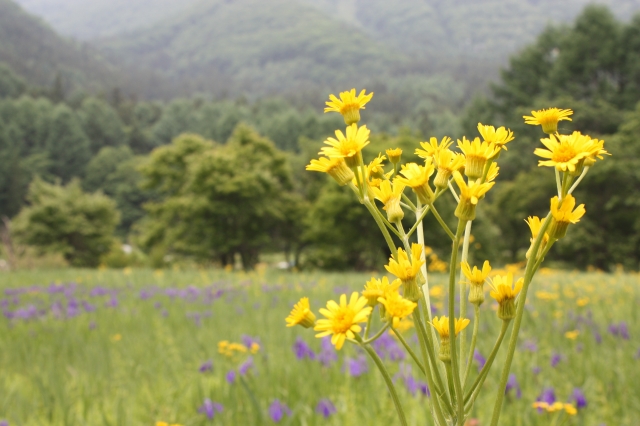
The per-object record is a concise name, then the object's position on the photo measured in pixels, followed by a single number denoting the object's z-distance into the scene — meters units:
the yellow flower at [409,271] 0.53
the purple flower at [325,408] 1.88
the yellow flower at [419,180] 0.57
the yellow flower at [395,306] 0.51
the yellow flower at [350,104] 0.65
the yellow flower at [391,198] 0.60
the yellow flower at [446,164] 0.60
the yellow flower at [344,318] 0.53
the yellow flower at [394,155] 0.68
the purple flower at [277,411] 1.84
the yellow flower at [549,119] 0.61
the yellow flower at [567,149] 0.52
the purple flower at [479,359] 2.34
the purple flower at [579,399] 1.92
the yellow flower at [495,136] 0.60
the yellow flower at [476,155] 0.58
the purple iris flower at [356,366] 2.28
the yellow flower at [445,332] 0.54
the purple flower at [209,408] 1.92
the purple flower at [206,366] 2.51
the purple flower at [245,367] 2.33
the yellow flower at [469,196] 0.53
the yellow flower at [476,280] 0.57
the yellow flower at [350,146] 0.58
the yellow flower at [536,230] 0.58
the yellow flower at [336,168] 0.59
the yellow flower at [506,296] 0.54
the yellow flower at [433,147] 0.64
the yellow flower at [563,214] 0.52
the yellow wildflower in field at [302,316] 0.58
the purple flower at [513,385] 2.09
